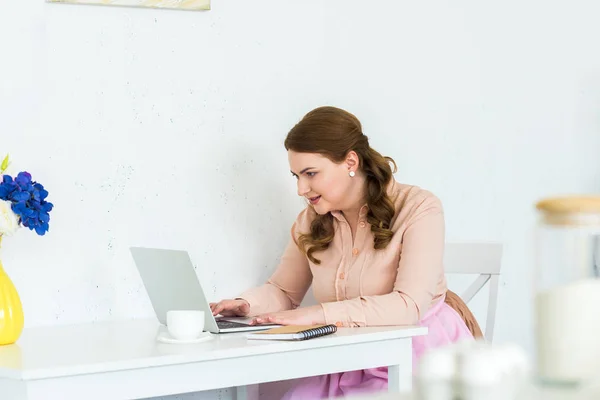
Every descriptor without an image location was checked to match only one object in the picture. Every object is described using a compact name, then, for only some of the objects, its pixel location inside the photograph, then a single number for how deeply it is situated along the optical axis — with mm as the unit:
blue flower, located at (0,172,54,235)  3391
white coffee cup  3278
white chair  4222
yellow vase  3343
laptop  3352
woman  3702
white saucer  3293
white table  3011
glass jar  1672
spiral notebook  3331
